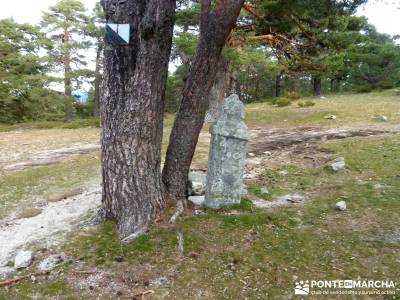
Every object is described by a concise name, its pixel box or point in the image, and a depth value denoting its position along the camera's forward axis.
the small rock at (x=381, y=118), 10.76
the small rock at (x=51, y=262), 4.08
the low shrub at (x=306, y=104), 16.73
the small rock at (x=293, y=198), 5.54
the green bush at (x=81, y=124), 17.77
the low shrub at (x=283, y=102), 18.22
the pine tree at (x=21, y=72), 20.17
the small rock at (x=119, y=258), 4.08
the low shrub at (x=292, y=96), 20.94
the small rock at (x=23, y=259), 4.14
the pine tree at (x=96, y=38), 20.65
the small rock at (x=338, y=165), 6.64
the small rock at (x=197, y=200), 5.27
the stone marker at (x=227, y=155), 5.07
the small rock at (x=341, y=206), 5.07
